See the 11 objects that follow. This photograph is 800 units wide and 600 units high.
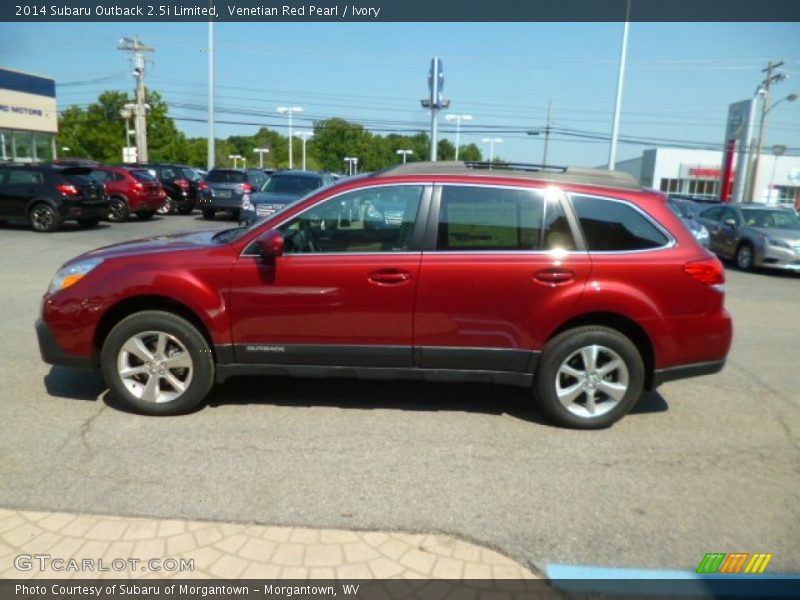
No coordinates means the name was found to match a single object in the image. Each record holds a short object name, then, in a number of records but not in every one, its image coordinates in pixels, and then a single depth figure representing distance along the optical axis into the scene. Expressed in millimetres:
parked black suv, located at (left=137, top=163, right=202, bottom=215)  21938
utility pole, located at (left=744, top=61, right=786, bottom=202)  40906
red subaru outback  4172
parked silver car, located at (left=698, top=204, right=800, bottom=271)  13297
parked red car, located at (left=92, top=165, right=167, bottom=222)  18406
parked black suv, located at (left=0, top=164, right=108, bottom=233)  15141
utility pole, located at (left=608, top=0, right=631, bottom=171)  22791
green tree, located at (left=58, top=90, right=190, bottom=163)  62062
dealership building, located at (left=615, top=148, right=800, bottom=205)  62281
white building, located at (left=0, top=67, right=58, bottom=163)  36969
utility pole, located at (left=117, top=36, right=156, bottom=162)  35278
